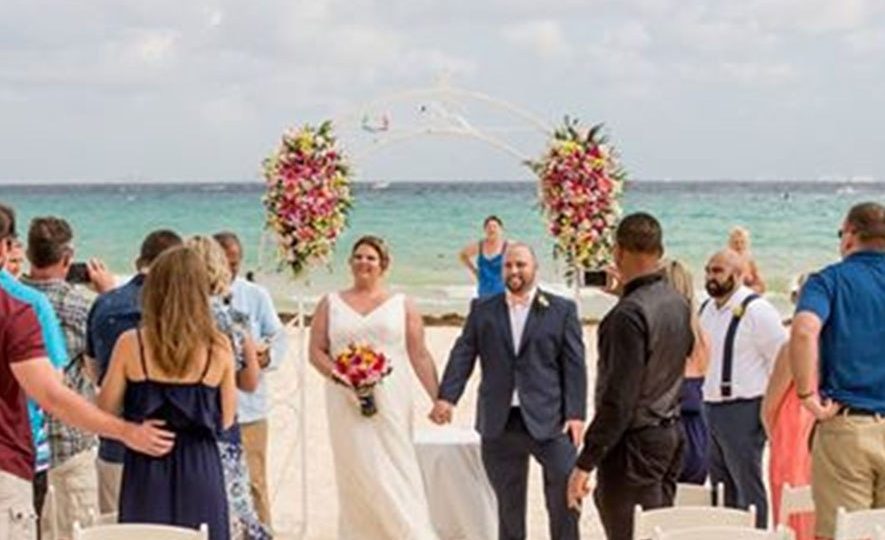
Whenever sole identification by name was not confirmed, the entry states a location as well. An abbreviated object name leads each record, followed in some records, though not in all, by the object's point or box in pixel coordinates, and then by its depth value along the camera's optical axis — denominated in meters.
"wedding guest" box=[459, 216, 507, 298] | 11.87
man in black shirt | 5.29
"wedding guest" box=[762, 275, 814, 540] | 6.04
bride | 7.31
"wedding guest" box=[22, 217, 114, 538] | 5.84
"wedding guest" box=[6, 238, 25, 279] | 5.28
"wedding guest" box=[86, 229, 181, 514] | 5.70
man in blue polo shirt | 5.27
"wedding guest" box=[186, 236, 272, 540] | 5.50
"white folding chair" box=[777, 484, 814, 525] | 5.12
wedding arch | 7.86
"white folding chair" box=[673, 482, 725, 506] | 6.12
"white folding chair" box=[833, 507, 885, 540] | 4.16
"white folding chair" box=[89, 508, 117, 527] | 5.36
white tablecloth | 7.81
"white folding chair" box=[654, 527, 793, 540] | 4.02
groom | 6.90
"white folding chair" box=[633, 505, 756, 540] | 4.49
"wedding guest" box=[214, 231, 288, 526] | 7.12
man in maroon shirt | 4.34
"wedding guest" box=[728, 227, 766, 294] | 8.45
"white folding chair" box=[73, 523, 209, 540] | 4.11
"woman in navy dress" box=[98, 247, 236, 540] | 4.77
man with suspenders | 6.97
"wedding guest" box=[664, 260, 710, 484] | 7.03
